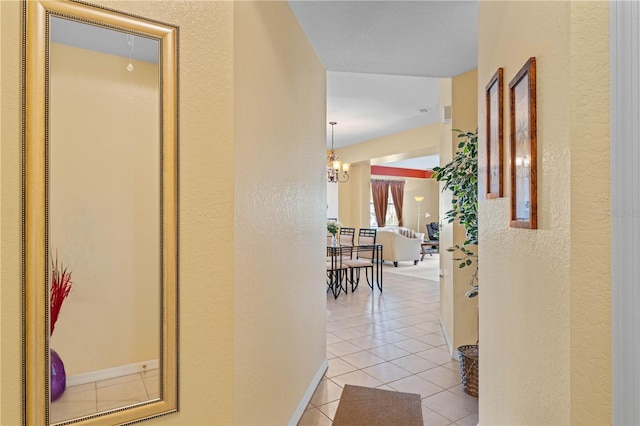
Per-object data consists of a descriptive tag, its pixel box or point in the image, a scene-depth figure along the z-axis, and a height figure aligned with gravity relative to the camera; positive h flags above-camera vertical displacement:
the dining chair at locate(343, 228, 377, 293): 5.98 -0.73
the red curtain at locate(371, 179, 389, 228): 13.39 +0.42
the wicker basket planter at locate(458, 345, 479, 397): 2.71 -1.12
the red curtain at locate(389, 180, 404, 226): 13.74 +0.58
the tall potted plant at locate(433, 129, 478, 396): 2.61 +0.09
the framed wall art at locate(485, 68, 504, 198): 1.61 +0.34
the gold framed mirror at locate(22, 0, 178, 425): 1.25 -0.02
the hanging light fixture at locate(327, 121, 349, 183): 7.36 +0.84
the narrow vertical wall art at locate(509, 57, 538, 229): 1.23 +0.22
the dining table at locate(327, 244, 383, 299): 5.91 -0.83
